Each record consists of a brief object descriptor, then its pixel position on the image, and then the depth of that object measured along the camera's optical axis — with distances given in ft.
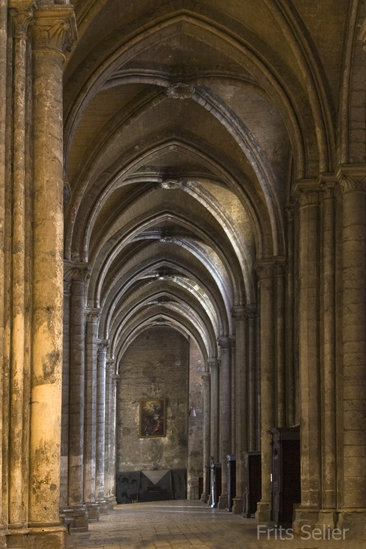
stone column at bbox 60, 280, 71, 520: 66.90
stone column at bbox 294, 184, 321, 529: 50.01
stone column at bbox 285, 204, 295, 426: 66.39
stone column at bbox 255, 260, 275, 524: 67.75
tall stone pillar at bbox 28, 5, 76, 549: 31.48
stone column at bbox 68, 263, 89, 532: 67.62
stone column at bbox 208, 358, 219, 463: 115.85
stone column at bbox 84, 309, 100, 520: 78.95
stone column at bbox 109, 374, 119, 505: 123.95
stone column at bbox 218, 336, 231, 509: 99.09
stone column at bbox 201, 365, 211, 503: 130.13
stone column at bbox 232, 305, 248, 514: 83.56
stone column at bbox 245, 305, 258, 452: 82.99
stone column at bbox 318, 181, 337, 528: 48.81
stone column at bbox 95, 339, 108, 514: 91.66
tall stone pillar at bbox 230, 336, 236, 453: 98.46
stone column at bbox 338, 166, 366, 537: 46.80
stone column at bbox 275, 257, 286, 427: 67.10
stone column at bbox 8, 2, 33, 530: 31.14
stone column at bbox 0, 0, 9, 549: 30.73
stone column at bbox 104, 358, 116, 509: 118.73
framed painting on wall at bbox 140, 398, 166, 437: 158.20
